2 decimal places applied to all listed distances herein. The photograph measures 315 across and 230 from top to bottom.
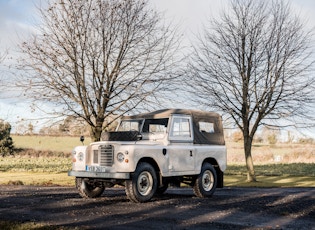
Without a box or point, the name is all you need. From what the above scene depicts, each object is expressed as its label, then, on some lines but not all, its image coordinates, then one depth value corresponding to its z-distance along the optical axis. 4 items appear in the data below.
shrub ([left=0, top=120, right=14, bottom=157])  41.16
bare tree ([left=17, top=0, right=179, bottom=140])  20.06
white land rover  11.13
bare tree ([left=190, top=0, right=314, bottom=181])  22.59
